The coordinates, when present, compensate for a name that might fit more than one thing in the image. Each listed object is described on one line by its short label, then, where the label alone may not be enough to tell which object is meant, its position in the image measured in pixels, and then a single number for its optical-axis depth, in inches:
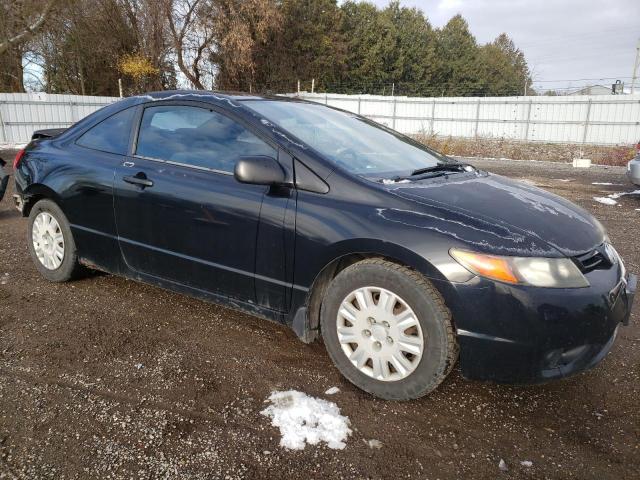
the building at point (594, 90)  1453.0
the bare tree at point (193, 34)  1182.3
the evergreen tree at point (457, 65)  2100.1
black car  87.1
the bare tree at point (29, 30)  894.4
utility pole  1544.0
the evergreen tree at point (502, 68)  2311.8
